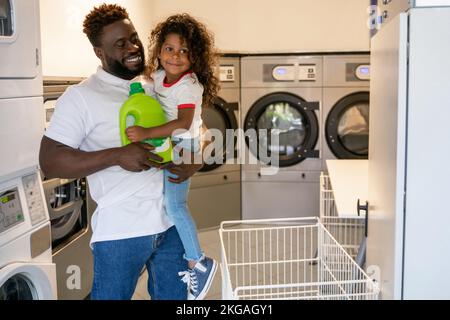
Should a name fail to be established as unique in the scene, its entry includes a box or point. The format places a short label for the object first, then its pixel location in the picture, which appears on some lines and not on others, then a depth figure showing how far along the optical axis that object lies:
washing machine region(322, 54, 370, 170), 4.78
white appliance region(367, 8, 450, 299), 1.38
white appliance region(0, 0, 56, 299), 1.71
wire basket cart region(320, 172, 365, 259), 3.45
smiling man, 1.50
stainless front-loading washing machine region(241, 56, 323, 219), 4.82
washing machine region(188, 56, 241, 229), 4.69
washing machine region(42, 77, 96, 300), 2.48
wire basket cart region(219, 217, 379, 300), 1.71
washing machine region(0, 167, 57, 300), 1.74
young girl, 1.76
